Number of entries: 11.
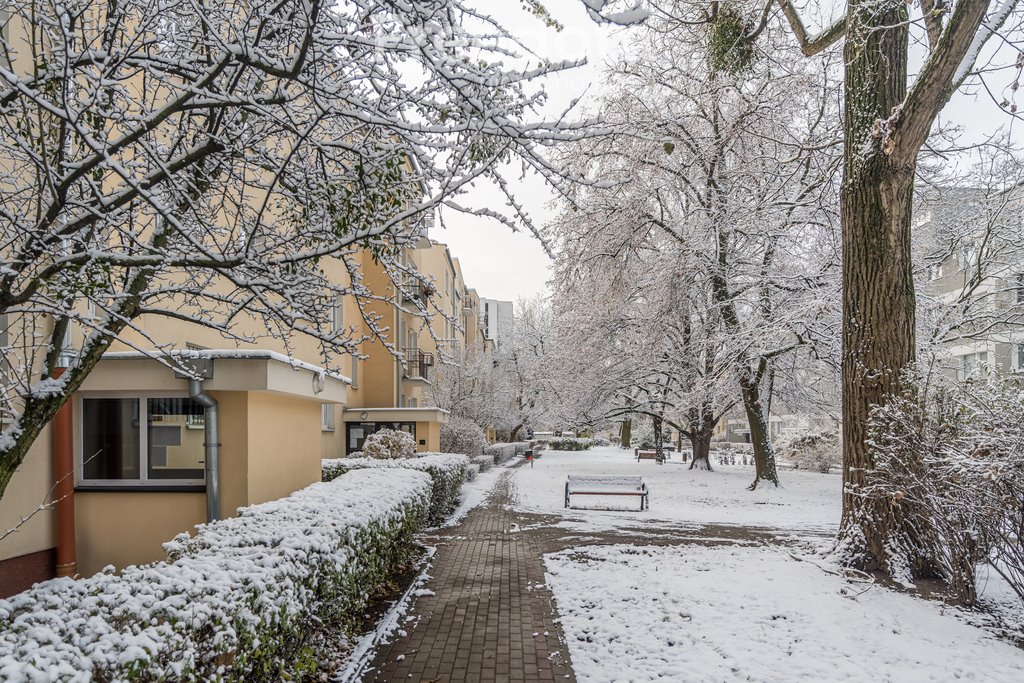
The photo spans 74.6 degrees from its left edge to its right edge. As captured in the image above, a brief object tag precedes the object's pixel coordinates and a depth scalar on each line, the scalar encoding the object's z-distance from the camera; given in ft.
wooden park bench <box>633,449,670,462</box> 109.91
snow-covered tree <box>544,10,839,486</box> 49.06
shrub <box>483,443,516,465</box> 96.53
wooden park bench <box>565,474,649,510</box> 47.14
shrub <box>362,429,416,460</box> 48.86
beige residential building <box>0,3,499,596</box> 23.81
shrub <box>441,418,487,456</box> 85.46
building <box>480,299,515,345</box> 241.76
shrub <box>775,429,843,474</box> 86.53
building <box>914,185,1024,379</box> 48.34
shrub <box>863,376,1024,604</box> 16.65
